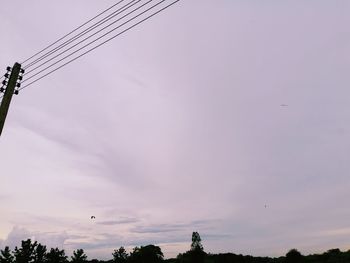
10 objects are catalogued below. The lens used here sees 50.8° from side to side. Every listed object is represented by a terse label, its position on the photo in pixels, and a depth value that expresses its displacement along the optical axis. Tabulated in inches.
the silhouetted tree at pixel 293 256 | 3405.5
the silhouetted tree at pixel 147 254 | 4541.6
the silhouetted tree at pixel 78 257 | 3863.2
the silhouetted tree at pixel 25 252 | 3631.9
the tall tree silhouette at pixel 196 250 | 4015.8
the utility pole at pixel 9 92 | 649.6
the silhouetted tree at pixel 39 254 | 3816.4
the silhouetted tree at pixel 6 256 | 3897.6
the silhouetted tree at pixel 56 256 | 3959.2
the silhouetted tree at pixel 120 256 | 4151.1
